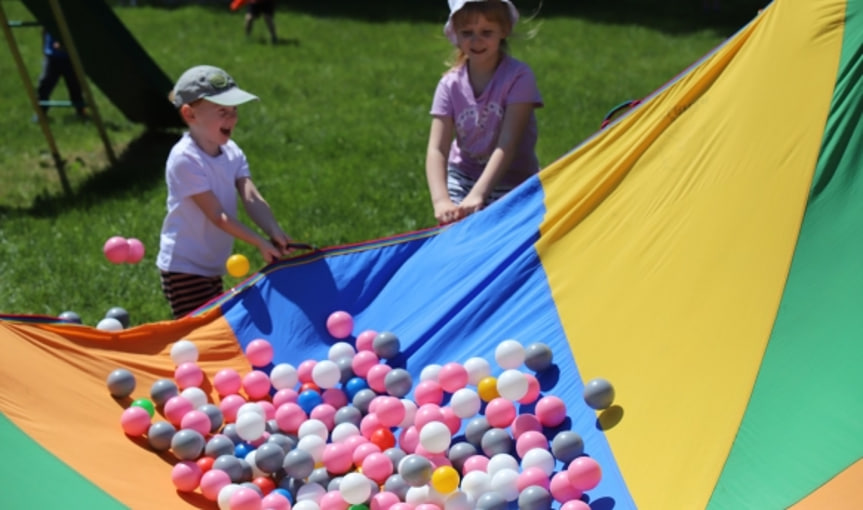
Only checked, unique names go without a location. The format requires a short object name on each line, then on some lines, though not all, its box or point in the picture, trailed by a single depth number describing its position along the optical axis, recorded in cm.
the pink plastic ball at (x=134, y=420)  299
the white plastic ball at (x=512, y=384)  303
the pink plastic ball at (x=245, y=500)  273
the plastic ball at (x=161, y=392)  324
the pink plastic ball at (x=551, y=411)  297
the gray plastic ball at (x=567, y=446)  278
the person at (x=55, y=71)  820
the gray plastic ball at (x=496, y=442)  297
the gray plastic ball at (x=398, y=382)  329
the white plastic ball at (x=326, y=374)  341
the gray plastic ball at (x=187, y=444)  298
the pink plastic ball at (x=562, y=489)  268
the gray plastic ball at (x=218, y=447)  303
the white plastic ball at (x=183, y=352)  342
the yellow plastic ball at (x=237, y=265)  368
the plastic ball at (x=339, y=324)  360
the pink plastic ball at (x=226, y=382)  338
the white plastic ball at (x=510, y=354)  319
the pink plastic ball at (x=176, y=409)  316
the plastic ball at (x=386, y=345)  344
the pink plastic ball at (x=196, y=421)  312
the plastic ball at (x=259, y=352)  352
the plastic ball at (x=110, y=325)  366
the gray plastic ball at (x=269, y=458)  298
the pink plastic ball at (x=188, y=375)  335
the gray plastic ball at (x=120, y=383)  315
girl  374
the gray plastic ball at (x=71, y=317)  359
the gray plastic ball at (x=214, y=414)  319
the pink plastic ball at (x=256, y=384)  340
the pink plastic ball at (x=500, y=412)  305
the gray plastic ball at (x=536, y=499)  267
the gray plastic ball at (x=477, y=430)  308
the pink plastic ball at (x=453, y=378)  321
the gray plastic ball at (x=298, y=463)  295
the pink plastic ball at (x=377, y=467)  291
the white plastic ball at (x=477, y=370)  324
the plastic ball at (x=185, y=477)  285
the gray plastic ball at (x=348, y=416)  329
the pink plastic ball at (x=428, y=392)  322
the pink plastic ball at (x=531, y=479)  275
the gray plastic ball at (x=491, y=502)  267
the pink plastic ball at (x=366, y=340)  354
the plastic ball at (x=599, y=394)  283
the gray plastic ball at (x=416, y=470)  280
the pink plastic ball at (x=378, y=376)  337
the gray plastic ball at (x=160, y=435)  300
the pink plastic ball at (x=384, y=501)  279
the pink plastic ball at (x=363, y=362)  342
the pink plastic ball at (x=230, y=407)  330
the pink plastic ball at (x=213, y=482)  285
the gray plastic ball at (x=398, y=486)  284
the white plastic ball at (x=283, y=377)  344
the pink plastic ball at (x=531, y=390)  308
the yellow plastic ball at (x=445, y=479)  274
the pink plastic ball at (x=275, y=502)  278
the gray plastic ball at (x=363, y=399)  332
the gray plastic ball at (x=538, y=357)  312
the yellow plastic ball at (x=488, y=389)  315
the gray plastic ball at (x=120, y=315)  386
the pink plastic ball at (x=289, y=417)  326
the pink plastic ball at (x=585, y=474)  263
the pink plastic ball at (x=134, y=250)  418
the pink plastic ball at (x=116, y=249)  413
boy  369
